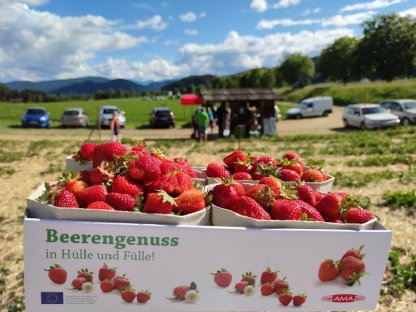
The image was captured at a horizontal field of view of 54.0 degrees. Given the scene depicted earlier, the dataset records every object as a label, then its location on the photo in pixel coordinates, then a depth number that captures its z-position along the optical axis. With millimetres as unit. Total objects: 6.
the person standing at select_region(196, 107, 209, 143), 18094
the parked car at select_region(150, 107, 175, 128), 28875
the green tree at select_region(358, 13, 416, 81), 55125
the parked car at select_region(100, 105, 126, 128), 28328
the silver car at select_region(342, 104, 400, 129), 22422
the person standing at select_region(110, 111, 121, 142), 16469
